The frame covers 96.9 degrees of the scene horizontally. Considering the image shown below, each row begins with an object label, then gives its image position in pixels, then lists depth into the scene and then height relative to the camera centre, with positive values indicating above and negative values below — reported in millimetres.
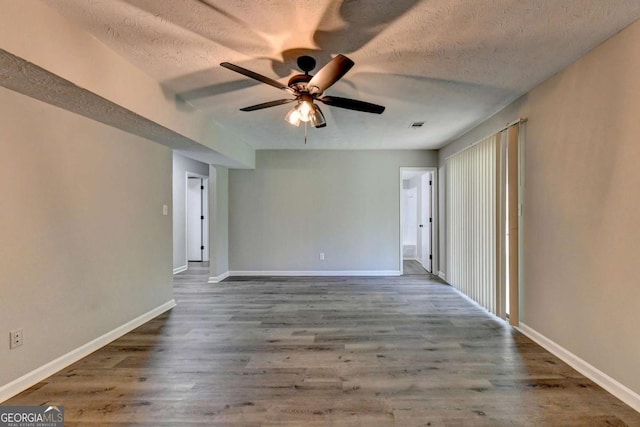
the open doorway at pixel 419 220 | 5578 -104
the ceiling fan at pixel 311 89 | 1751 +906
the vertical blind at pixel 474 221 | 3334 -69
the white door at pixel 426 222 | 5789 -127
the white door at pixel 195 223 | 7117 -151
